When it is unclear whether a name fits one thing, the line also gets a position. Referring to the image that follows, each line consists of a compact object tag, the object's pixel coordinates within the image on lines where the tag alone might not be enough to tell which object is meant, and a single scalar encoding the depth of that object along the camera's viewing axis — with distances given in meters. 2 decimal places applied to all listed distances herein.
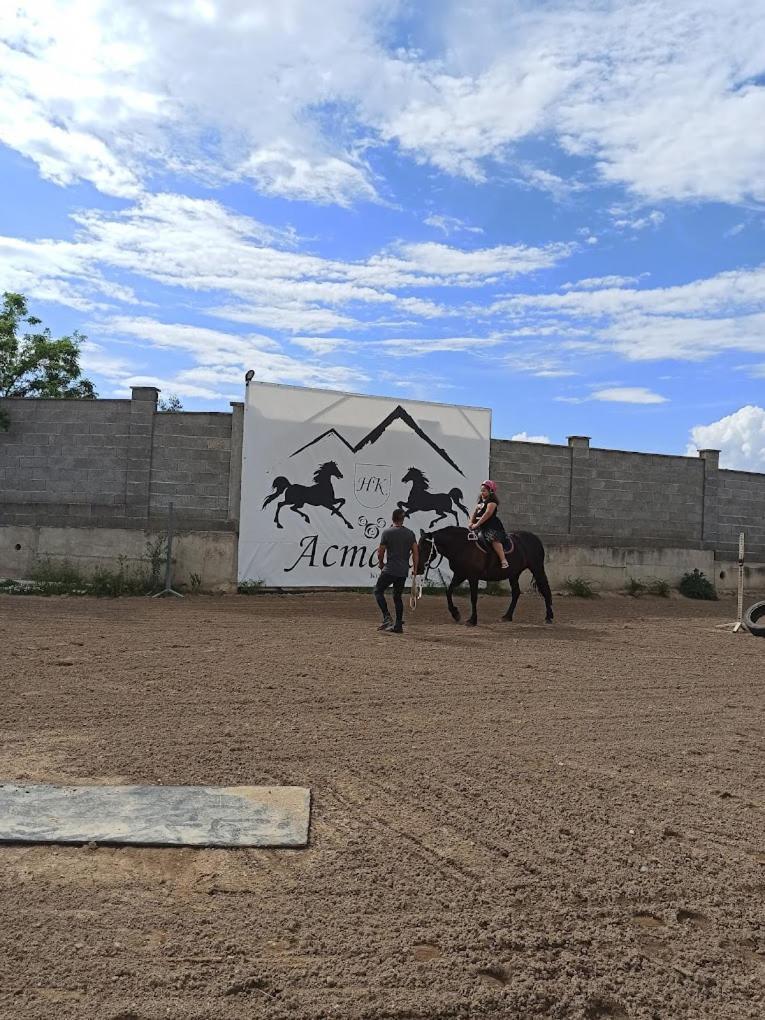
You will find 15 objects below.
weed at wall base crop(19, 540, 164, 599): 14.53
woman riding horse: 12.73
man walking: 11.84
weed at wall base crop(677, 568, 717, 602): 19.41
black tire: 13.45
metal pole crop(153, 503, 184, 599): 14.74
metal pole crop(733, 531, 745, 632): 13.89
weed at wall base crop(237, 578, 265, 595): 15.25
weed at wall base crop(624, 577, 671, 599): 18.92
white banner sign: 15.41
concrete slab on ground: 4.07
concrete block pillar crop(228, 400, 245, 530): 15.41
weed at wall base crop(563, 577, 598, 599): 18.23
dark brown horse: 12.95
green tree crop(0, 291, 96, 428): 20.22
